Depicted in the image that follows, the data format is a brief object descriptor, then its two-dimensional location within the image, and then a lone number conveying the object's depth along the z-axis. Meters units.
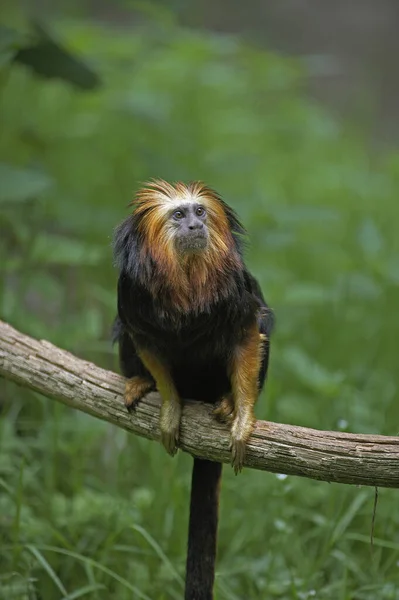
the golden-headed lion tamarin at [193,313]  4.47
